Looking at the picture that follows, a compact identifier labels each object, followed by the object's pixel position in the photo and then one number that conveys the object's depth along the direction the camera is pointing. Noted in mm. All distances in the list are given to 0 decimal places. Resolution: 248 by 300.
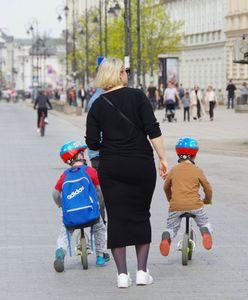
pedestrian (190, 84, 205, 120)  54594
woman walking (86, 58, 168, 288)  9398
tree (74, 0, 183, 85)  92531
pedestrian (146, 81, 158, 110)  66875
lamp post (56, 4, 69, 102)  84750
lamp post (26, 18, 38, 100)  100750
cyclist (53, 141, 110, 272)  10336
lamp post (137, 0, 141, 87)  53653
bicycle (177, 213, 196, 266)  10594
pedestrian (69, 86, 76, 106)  86062
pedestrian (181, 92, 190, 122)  54375
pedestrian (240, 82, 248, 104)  67625
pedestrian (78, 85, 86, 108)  84581
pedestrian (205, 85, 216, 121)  54312
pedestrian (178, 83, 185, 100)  80500
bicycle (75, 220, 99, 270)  10477
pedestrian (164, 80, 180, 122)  51031
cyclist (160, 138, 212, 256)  10570
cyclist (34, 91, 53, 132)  41406
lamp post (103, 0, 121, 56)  59888
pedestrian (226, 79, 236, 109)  76562
